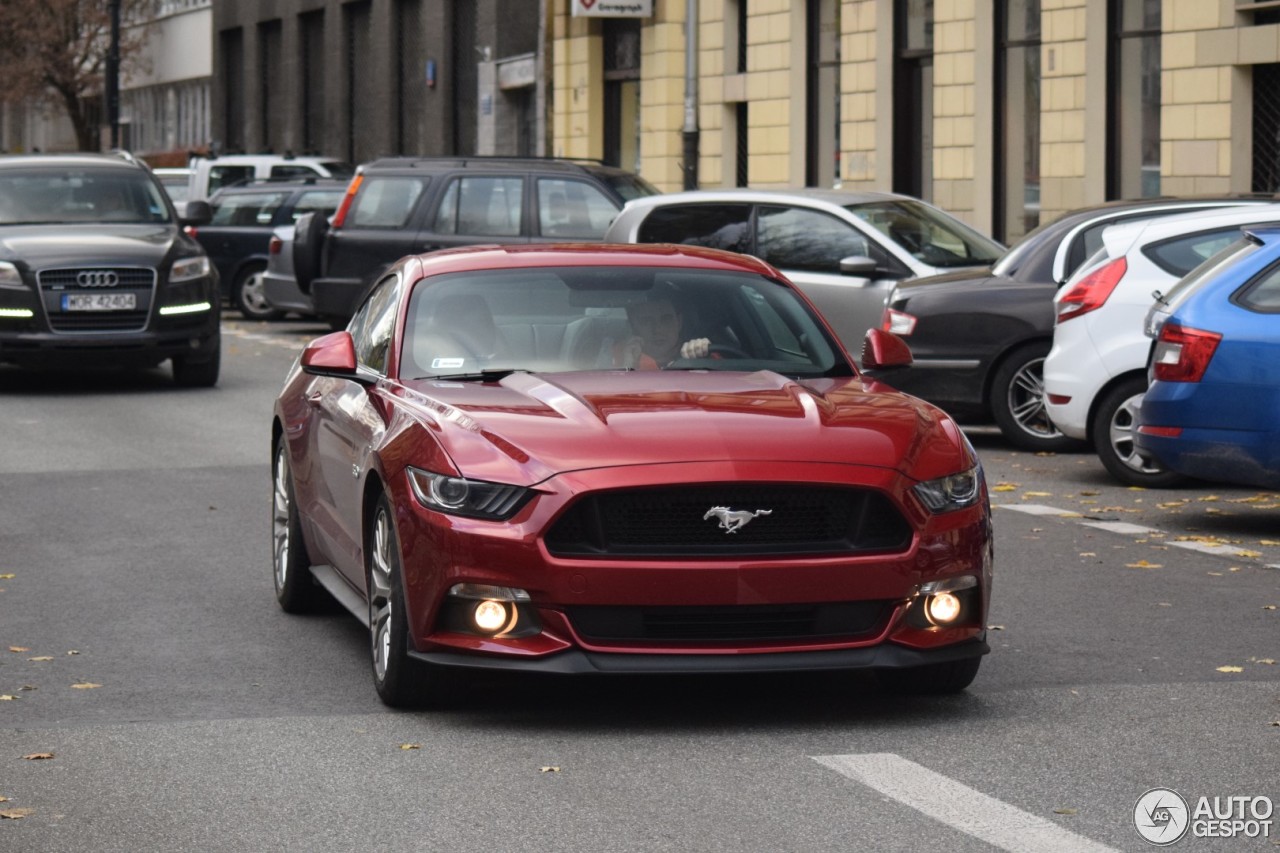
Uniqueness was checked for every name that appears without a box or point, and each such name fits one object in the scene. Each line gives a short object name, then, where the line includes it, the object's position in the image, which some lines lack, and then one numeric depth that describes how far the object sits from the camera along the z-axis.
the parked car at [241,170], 35.75
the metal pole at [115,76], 52.72
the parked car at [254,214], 29.75
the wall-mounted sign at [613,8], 36.53
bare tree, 67.06
